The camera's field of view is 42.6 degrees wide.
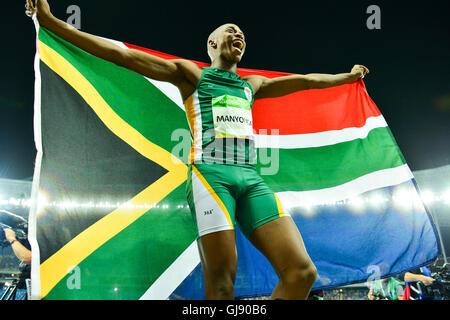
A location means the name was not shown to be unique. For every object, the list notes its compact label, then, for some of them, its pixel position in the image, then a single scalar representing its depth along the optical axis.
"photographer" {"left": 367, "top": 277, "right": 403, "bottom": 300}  11.27
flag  4.22
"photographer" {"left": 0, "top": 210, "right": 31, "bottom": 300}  6.91
